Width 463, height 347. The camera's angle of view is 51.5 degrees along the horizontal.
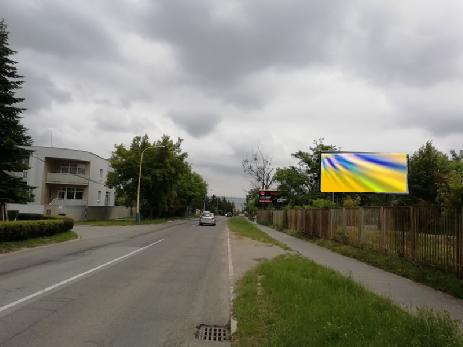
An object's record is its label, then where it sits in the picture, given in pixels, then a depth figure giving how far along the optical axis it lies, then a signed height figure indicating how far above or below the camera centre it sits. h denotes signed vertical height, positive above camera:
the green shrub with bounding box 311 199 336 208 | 33.74 +1.34
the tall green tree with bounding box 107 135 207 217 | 55.50 +5.21
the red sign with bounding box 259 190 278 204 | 73.12 +3.63
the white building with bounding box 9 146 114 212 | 60.41 +4.77
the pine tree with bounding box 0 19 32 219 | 25.94 +4.22
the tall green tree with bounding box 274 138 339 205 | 64.69 +6.02
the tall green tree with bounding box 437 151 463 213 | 11.28 +0.72
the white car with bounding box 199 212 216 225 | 53.31 -0.14
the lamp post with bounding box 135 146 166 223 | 49.12 -0.03
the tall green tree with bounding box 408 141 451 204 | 48.56 +5.41
